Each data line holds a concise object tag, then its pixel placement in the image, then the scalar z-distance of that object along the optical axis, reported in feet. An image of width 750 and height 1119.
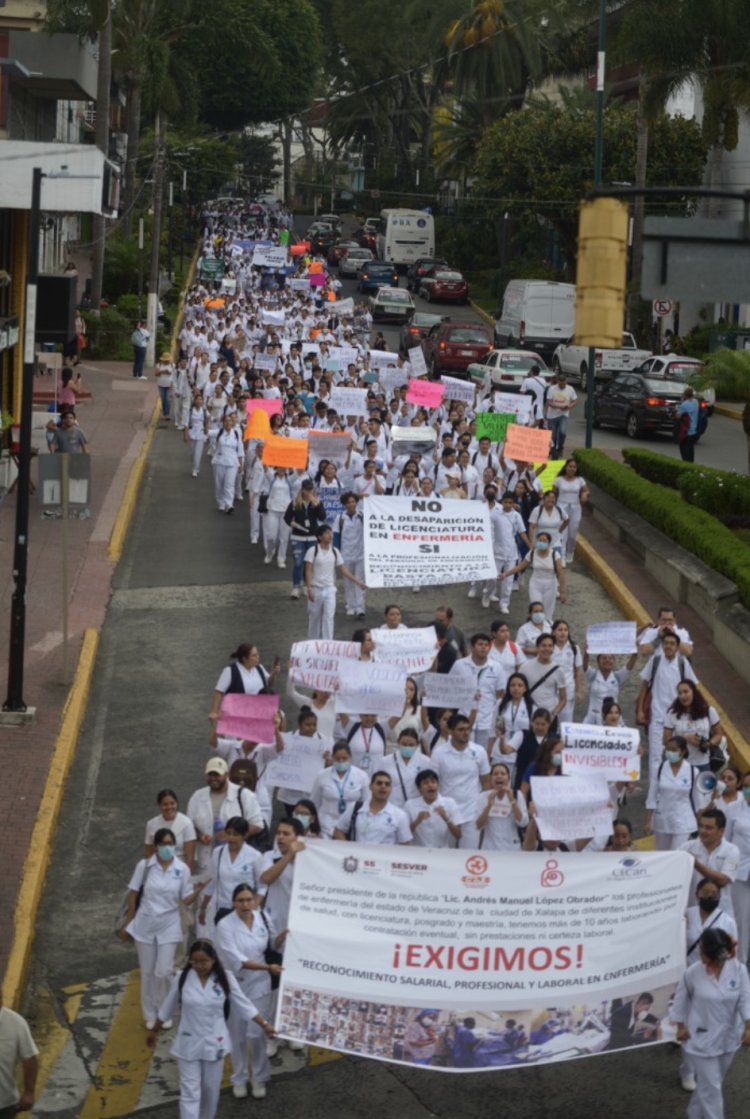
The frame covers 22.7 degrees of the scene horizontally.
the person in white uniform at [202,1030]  32.22
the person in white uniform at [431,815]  39.63
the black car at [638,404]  119.85
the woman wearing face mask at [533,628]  52.29
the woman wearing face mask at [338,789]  40.50
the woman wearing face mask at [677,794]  42.29
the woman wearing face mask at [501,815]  40.01
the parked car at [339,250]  254.47
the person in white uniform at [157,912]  36.73
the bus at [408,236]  248.52
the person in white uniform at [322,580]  61.21
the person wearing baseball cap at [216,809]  39.09
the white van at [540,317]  161.48
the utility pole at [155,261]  142.20
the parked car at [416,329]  157.58
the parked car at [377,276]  225.56
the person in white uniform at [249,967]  34.01
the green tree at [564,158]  192.34
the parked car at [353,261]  248.93
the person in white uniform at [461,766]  42.60
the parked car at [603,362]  143.13
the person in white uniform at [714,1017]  32.76
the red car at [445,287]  220.84
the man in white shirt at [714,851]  37.40
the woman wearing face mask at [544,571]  64.39
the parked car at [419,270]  234.99
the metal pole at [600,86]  109.81
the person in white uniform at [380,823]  38.93
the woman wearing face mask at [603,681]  49.85
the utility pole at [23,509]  53.06
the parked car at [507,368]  130.41
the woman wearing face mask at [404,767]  41.65
